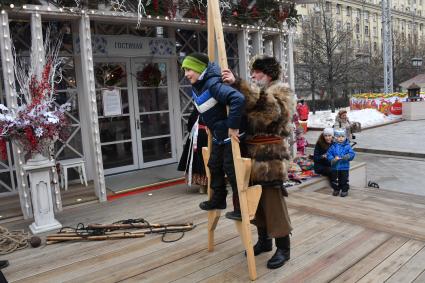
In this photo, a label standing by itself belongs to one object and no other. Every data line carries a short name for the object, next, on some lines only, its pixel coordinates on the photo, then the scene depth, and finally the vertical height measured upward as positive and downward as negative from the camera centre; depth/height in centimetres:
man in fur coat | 289 -25
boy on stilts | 281 -2
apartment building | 4945 +1127
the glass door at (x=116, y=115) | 664 -2
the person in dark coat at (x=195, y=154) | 542 -62
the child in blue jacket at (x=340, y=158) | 559 -84
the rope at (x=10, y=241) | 382 -120
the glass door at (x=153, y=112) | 705 -2
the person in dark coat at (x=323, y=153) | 618 -83
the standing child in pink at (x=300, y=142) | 850 -86
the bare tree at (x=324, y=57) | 2253 +264
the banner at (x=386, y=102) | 1838 -24
